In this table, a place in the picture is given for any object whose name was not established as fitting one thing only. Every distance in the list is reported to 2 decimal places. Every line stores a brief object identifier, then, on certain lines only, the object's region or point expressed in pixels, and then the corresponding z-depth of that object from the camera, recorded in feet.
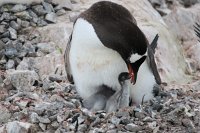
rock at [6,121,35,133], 34.68
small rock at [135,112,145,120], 35.91
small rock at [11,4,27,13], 49.16
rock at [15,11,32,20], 49.08
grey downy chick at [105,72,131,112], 38.37
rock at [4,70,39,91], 41.11
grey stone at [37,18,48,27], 49.24
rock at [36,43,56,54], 47.01
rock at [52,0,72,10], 51.54
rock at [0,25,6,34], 47.45
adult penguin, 37.27
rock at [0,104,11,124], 36.52
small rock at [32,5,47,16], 49.89
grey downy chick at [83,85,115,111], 38.60
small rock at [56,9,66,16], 50.96
